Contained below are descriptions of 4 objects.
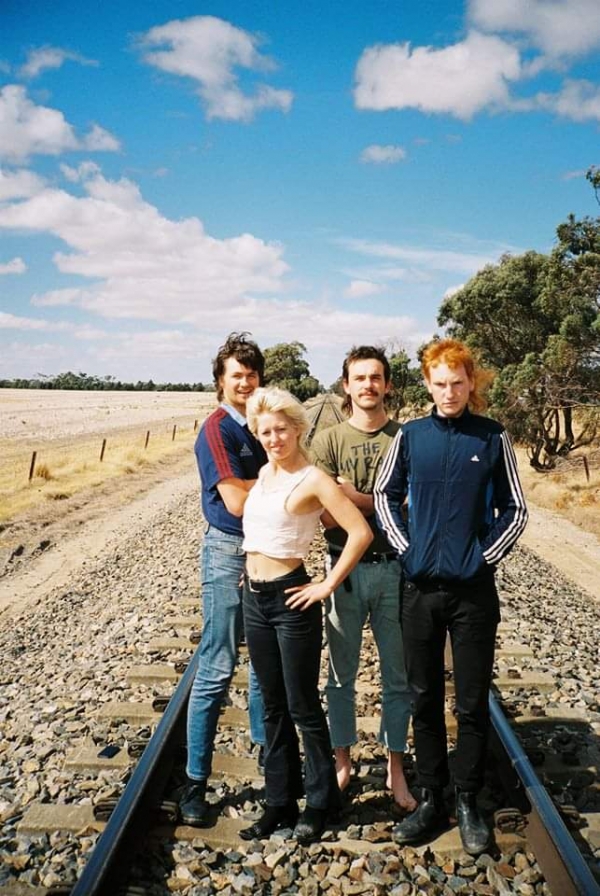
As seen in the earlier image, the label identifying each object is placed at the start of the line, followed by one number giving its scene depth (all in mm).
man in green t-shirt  3260
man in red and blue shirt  3182
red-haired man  2936
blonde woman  2932
